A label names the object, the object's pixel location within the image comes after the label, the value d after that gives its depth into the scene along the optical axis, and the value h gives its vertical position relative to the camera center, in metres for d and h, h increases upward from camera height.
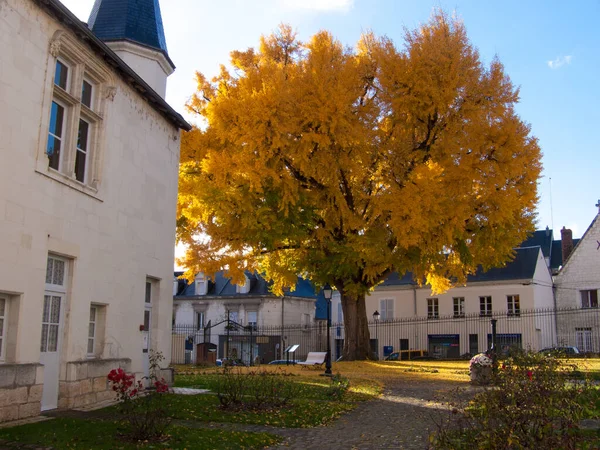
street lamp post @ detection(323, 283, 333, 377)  19.02 +0.35
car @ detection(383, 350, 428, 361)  37.31 -1.05
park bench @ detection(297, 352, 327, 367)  25.25 -0.92
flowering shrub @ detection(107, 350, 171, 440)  8.13 -1.07
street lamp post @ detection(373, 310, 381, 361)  35.98 -0.25
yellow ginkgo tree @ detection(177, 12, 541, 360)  20.31 +6.03
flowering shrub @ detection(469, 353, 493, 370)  15.16 -0.59
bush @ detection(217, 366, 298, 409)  11.11 -1.08
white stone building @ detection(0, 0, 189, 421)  9.18 +2.17
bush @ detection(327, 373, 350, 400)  13.24 -1.15
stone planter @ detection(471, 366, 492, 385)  14.55 -0.87
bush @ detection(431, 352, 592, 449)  5.53 -0.75
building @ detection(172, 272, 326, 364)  42.97 +1.73
